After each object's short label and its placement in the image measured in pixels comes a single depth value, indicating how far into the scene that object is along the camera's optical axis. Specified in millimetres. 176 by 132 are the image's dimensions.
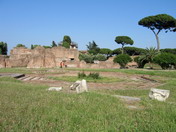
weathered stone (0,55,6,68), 24812
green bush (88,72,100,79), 12597
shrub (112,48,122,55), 47338
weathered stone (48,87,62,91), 5925
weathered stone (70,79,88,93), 5395
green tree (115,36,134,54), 48094
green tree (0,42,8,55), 44131
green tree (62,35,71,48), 58906
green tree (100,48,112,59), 50938
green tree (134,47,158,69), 25984
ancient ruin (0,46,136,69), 24828
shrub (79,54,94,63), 37219
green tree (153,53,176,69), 21828
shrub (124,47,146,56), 45391
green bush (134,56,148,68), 27139
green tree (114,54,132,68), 26800
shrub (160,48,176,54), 38094
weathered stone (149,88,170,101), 4277
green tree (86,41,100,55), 50919
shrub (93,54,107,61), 39019
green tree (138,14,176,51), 32691
